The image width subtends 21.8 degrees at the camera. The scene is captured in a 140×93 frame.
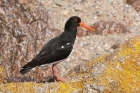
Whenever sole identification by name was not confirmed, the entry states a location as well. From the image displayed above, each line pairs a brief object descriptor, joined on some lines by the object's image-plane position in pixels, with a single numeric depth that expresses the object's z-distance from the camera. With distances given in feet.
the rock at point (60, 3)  53.11
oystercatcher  30.71
